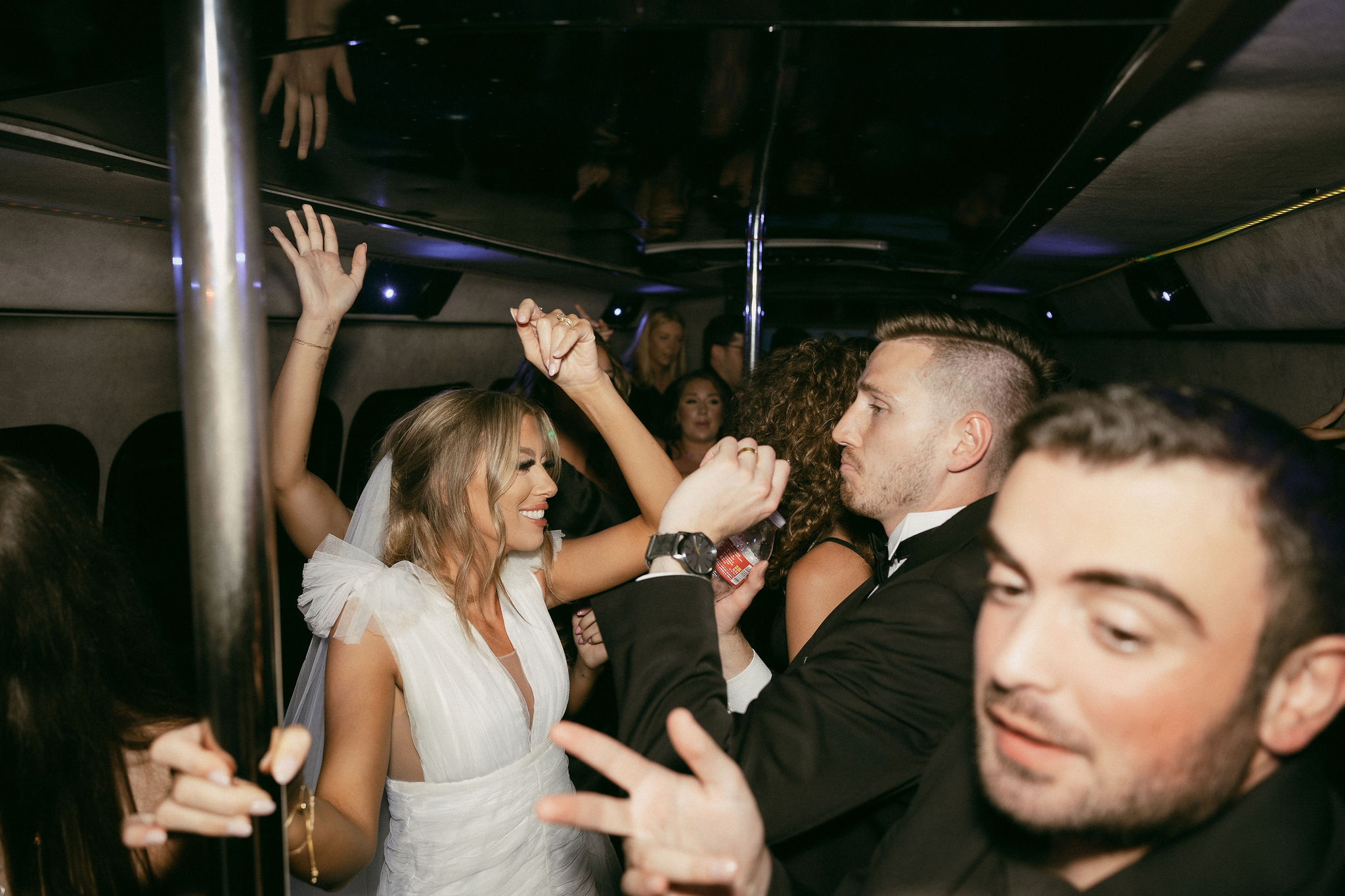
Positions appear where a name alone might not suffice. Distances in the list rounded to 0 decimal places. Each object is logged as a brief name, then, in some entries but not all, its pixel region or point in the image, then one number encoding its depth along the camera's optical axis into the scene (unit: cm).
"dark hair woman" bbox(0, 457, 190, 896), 129
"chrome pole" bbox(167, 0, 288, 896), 68
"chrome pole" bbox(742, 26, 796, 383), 257
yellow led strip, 232
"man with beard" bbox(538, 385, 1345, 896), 85
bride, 192
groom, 129
